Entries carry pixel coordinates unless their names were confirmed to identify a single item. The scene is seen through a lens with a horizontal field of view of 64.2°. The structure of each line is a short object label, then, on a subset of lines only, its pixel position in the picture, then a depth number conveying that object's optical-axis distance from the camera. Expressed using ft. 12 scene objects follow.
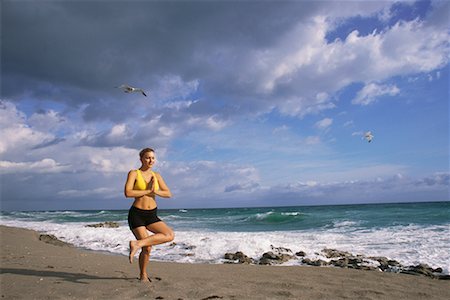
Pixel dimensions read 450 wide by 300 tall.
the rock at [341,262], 25.75
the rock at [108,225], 70.10
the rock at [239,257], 27.96
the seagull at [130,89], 22.97
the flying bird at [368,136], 33.15
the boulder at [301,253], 30.42
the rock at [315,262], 26.55
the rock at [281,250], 31.94
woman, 15.61
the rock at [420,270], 22.48
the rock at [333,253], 29.81
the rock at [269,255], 28.63
